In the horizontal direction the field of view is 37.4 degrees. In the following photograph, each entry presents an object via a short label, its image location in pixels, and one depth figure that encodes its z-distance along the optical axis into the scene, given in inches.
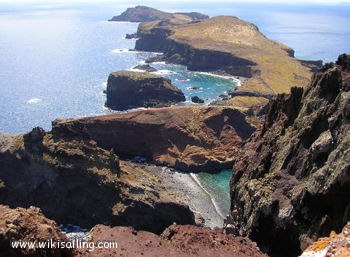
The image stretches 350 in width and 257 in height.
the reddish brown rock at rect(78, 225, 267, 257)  1701.5
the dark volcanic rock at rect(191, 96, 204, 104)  7500.0
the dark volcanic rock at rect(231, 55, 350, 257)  2031.3
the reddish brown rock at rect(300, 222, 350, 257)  1104.2
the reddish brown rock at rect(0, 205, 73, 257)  1186.6
